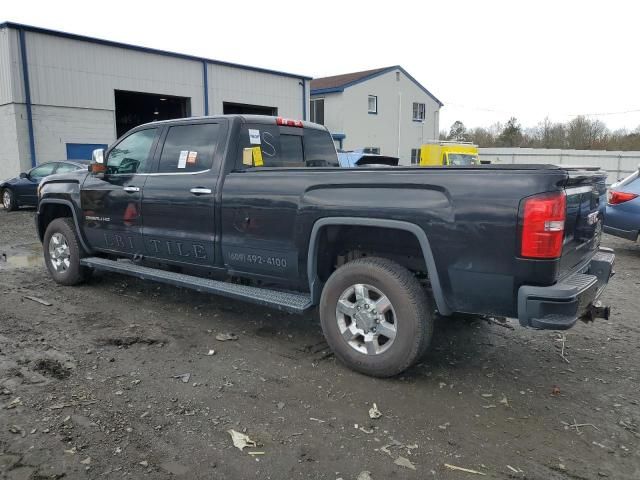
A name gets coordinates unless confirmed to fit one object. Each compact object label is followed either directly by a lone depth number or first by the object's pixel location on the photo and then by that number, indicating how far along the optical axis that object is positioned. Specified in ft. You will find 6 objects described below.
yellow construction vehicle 67.10
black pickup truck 10.79
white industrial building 60.13
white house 106.11
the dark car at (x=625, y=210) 27.58
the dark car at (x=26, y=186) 49.53
